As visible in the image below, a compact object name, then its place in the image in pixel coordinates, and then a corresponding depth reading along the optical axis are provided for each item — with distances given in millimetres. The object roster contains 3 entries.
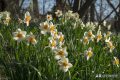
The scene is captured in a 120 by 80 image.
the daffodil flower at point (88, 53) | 3522
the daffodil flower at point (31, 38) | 3438
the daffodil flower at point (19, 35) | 3445
